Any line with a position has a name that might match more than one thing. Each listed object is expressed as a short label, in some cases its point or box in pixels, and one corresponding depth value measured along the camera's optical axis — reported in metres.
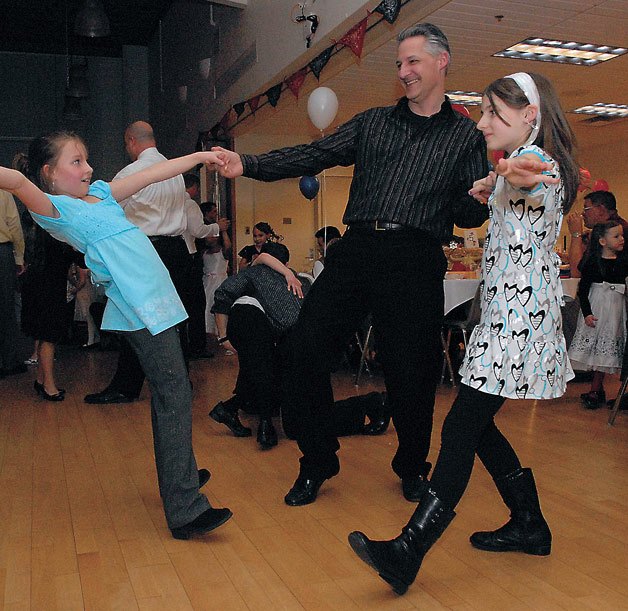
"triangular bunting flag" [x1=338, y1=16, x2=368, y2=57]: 6.13
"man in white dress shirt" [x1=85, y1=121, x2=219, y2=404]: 4.39
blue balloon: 7.68
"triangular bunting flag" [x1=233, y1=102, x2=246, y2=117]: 8.93
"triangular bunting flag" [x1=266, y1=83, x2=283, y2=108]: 8.06
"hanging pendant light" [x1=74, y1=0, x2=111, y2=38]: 8.24
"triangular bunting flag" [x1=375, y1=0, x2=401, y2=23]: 5.65
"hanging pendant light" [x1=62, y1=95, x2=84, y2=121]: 11.45
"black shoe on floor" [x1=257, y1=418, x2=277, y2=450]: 3.43
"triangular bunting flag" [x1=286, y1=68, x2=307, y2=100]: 7.48
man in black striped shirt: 2.48
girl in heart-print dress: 1.85
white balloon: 6.82
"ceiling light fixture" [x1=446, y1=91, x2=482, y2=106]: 8.62
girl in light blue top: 2.22
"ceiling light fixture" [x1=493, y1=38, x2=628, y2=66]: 6.71
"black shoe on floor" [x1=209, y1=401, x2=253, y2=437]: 3.67
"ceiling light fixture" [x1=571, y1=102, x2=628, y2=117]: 9.58
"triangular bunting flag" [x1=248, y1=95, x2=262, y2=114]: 8.63
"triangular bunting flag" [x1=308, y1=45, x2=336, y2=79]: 6.80
